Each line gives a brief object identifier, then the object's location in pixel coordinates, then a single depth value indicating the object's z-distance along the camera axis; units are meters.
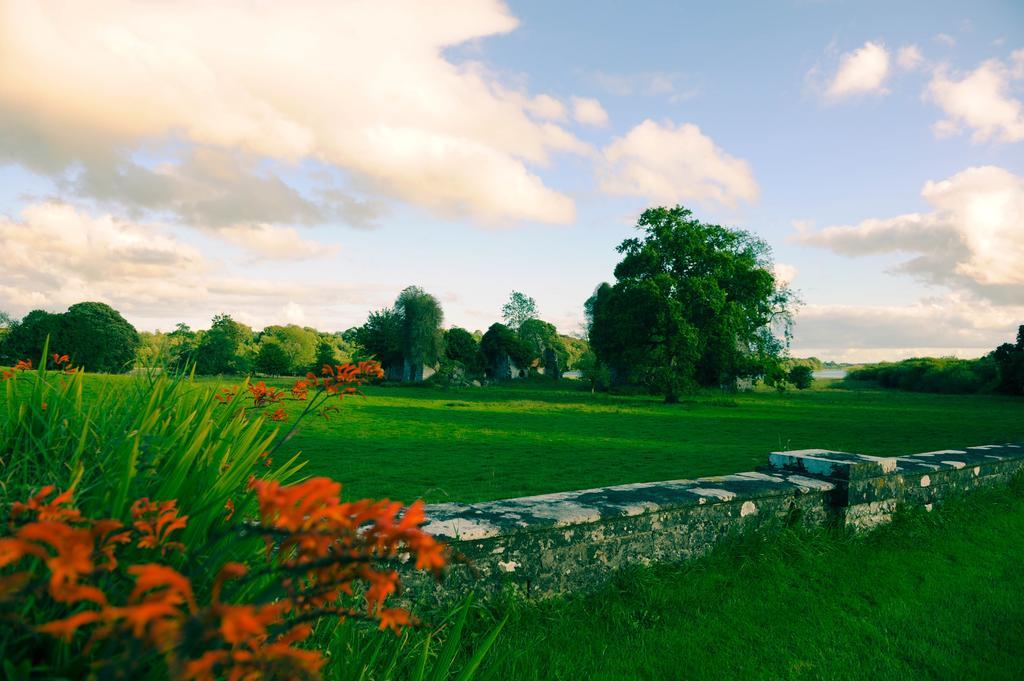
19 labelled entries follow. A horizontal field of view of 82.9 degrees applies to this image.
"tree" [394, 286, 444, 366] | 51.28
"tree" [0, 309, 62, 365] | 40.12
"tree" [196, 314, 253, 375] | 34.86
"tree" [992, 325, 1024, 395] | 44.12
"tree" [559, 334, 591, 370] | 83.88
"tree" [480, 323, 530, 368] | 60.59
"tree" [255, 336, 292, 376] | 55.41
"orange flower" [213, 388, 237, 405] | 3.70
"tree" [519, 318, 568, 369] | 66.44
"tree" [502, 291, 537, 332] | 70.06
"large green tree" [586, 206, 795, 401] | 29.22
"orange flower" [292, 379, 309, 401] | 3.72
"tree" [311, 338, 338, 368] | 57.75
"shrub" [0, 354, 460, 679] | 0.98
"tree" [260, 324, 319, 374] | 73.19
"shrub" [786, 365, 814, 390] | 57.84
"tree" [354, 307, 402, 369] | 53.06
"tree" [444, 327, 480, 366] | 61.38
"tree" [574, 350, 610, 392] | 44.63
